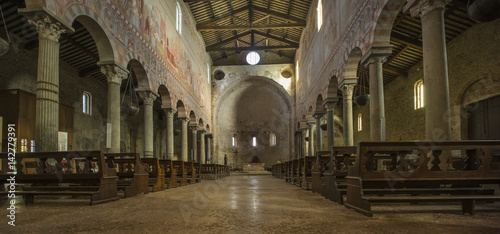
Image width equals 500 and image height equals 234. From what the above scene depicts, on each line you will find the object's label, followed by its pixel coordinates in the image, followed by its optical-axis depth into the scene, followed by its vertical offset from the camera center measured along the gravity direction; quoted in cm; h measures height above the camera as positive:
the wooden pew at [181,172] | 1167 -99
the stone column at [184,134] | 2062 +53
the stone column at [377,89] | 967 +145
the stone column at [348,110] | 1299 +115
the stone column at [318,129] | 1868 +65
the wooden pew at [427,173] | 427 -44
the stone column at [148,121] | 1412 +92
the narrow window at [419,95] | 1659 +216
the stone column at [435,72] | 666 +131
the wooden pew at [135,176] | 713 -73
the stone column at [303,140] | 2578 +8
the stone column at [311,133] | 2209 +52
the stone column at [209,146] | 2974 -30
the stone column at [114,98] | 1081 +146
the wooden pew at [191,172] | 1305 -111
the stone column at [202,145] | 2652 -22
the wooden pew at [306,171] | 922 -80
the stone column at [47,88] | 731 +120
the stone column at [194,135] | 2422 +51
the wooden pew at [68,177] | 575 -56
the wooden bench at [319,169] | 733 -62
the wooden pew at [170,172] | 1027 -87
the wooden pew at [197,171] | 1427 -123
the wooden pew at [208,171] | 1684 -145
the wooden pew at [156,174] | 910 -81
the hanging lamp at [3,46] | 653 +189
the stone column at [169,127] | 1750 +82
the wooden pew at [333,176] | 587 -64
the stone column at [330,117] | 1564 +109
